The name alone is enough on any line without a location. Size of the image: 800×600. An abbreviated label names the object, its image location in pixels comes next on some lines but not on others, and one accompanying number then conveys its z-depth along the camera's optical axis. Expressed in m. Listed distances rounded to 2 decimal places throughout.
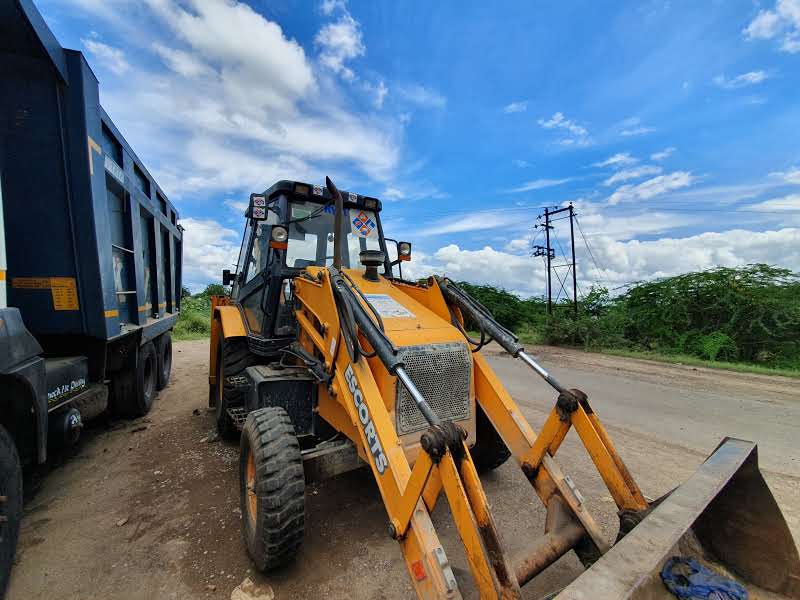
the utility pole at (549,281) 18.43
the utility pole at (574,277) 15.78
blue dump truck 2.59
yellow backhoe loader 1.72
